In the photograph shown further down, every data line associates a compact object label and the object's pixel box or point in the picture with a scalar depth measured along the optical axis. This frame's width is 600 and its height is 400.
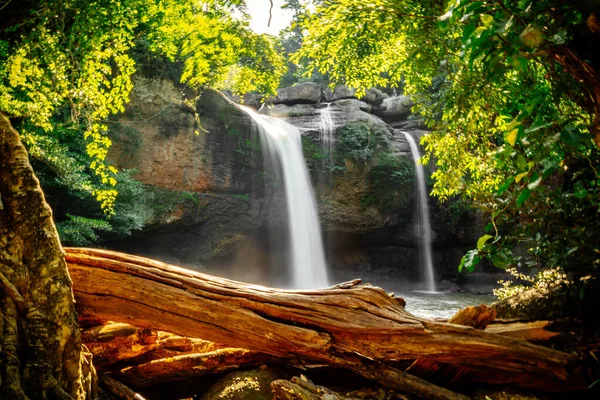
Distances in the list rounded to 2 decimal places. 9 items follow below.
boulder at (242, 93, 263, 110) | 20.39
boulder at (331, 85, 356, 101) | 21.12
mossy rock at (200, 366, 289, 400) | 3.22
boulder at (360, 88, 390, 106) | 21.92
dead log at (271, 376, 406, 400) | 2.80
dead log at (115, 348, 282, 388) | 3.40
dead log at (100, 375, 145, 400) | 3.02
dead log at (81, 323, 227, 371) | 3.38
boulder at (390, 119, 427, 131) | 20.50
